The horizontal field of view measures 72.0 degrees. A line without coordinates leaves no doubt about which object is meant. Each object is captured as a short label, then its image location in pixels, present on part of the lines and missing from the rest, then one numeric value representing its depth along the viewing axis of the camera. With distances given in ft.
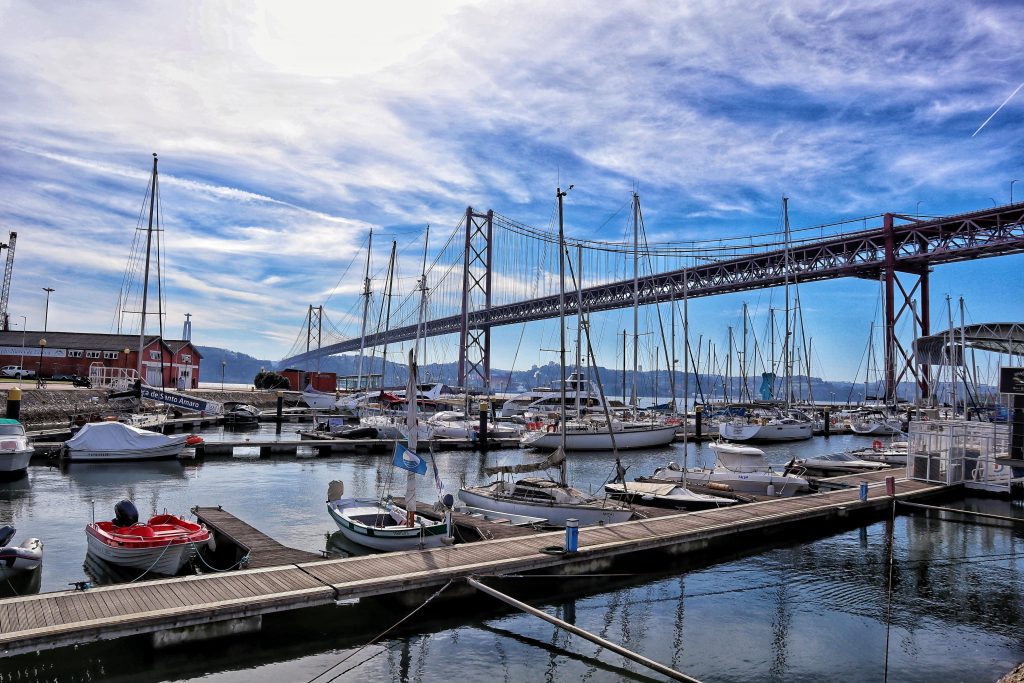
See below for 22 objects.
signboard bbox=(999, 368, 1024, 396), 72.90
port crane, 251.60
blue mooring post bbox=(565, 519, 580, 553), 46.06
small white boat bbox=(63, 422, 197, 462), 100.68
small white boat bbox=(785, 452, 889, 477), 103.19
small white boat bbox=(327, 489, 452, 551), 49.55
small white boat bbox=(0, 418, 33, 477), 84.84
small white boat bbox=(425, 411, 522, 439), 146.61
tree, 304.09
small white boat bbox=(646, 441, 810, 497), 80.53
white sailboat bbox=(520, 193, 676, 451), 134.31
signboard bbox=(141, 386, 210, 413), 149.28
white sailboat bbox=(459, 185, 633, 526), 59.93
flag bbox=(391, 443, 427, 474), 47.16
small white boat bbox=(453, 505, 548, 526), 58.90
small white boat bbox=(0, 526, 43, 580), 42.75
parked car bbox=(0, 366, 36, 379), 196.65
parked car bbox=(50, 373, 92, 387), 175.42
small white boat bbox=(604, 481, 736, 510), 70.79
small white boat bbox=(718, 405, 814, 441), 165.58
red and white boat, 45.14
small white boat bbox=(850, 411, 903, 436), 191.30
